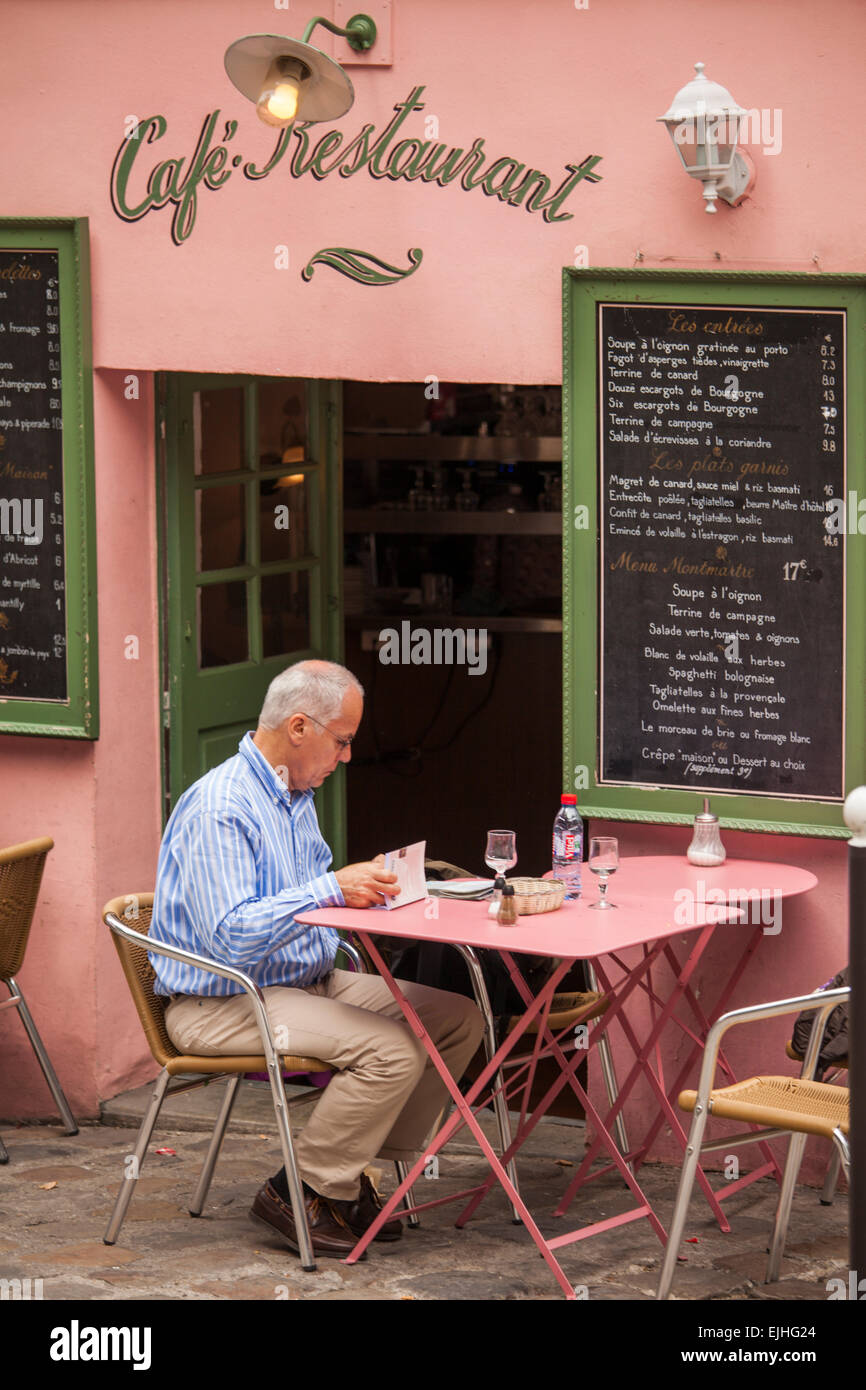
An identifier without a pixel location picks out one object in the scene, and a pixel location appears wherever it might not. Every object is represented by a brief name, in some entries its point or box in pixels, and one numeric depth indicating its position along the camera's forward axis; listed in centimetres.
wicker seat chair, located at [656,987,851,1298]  923
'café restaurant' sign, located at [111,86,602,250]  1153
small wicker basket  1012
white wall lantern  1077
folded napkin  1055
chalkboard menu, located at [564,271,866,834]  1110
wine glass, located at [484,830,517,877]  1034
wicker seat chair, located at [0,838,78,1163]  1202
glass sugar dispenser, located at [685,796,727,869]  1125
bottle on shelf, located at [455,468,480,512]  2006
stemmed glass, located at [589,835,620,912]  1055
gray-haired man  1012
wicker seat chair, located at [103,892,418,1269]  1004
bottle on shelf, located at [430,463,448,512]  2028
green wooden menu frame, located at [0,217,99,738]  1249
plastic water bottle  1076
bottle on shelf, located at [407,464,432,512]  2027
